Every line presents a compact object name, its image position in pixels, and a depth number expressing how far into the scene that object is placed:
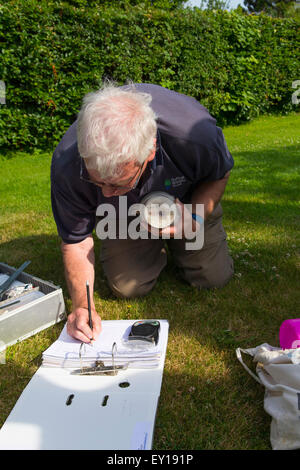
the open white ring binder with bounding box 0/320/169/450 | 1.57
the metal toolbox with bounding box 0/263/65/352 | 2.26
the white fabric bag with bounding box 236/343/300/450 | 1.57
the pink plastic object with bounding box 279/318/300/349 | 1.96
